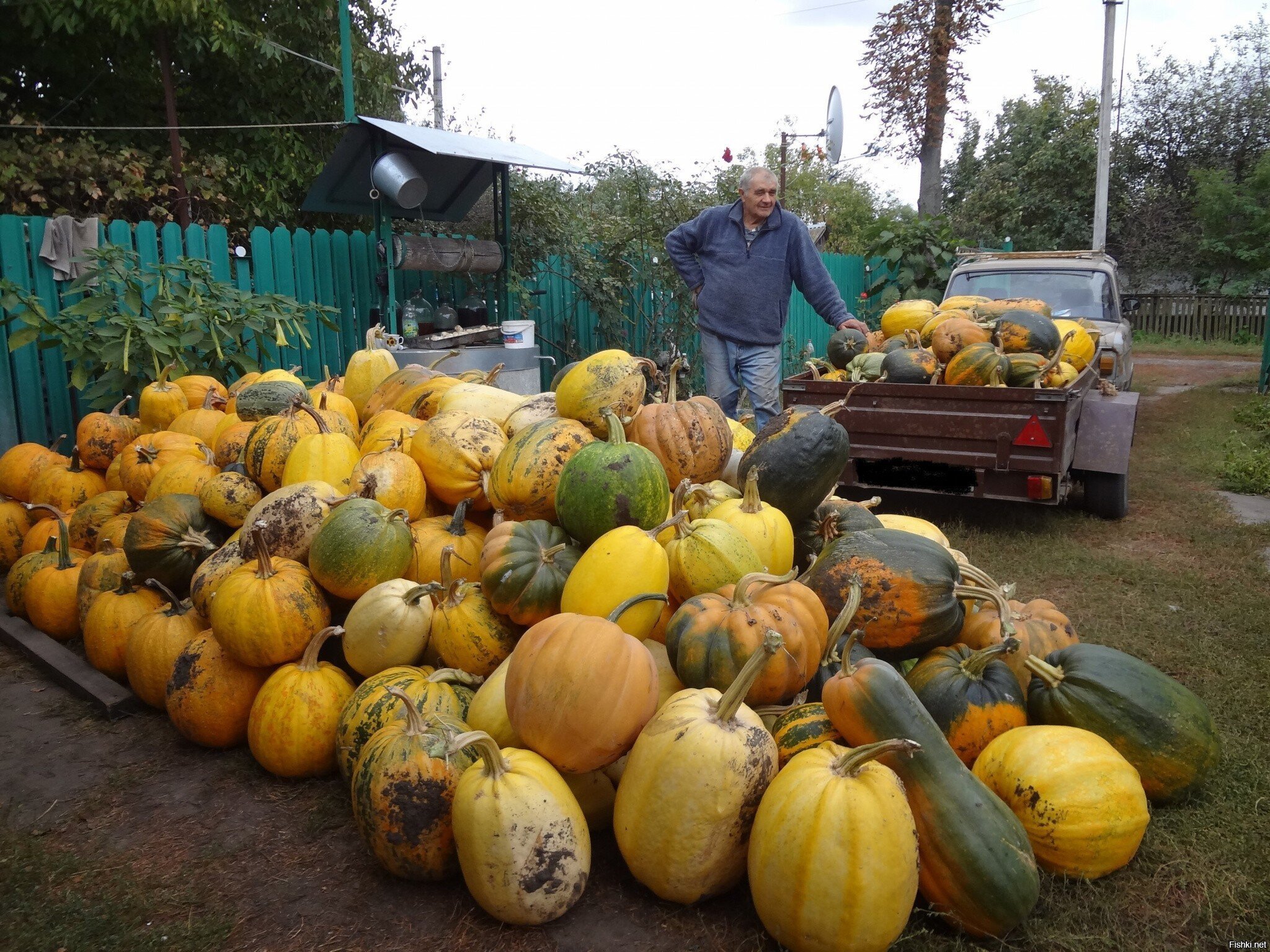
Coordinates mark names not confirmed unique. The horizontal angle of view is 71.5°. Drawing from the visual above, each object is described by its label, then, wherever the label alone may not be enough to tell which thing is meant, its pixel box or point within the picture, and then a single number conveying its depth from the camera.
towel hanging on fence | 6.20
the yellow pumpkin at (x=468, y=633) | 2.74
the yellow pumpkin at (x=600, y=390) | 3.33
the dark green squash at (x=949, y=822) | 2.00
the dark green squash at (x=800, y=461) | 3.18
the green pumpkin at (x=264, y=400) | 4.06
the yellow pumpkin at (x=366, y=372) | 4.54
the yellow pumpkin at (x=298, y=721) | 2.72
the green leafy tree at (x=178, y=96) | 8.35
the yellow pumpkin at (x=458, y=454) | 3.31
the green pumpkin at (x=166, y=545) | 3.37
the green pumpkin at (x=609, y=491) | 2.77
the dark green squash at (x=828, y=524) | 3.12
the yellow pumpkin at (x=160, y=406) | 4.64
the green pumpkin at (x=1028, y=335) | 6.05
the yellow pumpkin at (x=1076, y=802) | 2.20
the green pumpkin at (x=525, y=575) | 2.67
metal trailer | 5.55
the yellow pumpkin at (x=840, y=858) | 1.87
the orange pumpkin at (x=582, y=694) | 2.16
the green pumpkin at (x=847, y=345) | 6.88
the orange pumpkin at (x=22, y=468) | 4.66
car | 8.57
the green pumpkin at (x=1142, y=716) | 2.48
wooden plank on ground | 3.29
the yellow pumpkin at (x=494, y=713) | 2.40
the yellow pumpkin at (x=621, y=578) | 2.52
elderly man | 6.41
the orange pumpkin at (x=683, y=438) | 3.25
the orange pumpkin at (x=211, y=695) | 2.89
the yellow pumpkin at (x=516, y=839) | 2.01
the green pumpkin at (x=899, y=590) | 2.67
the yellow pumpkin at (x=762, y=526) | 2.88
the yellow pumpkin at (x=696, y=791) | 2.02
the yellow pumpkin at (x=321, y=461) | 3.40
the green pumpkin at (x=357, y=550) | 2.87
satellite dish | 14.29
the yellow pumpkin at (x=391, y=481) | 3.17
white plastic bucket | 8.09
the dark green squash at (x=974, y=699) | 2.52
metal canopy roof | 7.30
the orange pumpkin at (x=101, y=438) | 4.59
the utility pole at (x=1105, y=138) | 14.89
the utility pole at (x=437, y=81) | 16.48
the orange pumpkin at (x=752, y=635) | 2.34
